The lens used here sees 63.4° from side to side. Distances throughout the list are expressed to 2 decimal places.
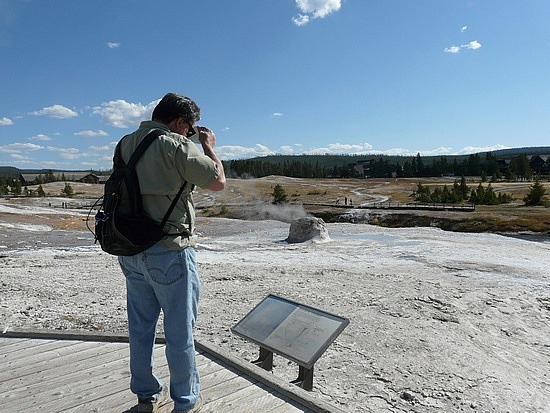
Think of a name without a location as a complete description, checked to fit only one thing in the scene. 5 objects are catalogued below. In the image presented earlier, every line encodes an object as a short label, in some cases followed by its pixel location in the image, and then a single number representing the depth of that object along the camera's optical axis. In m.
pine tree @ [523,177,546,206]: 48.31
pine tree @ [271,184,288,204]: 58.41
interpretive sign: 4.11
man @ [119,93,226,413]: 2.82
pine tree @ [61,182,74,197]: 78.12
